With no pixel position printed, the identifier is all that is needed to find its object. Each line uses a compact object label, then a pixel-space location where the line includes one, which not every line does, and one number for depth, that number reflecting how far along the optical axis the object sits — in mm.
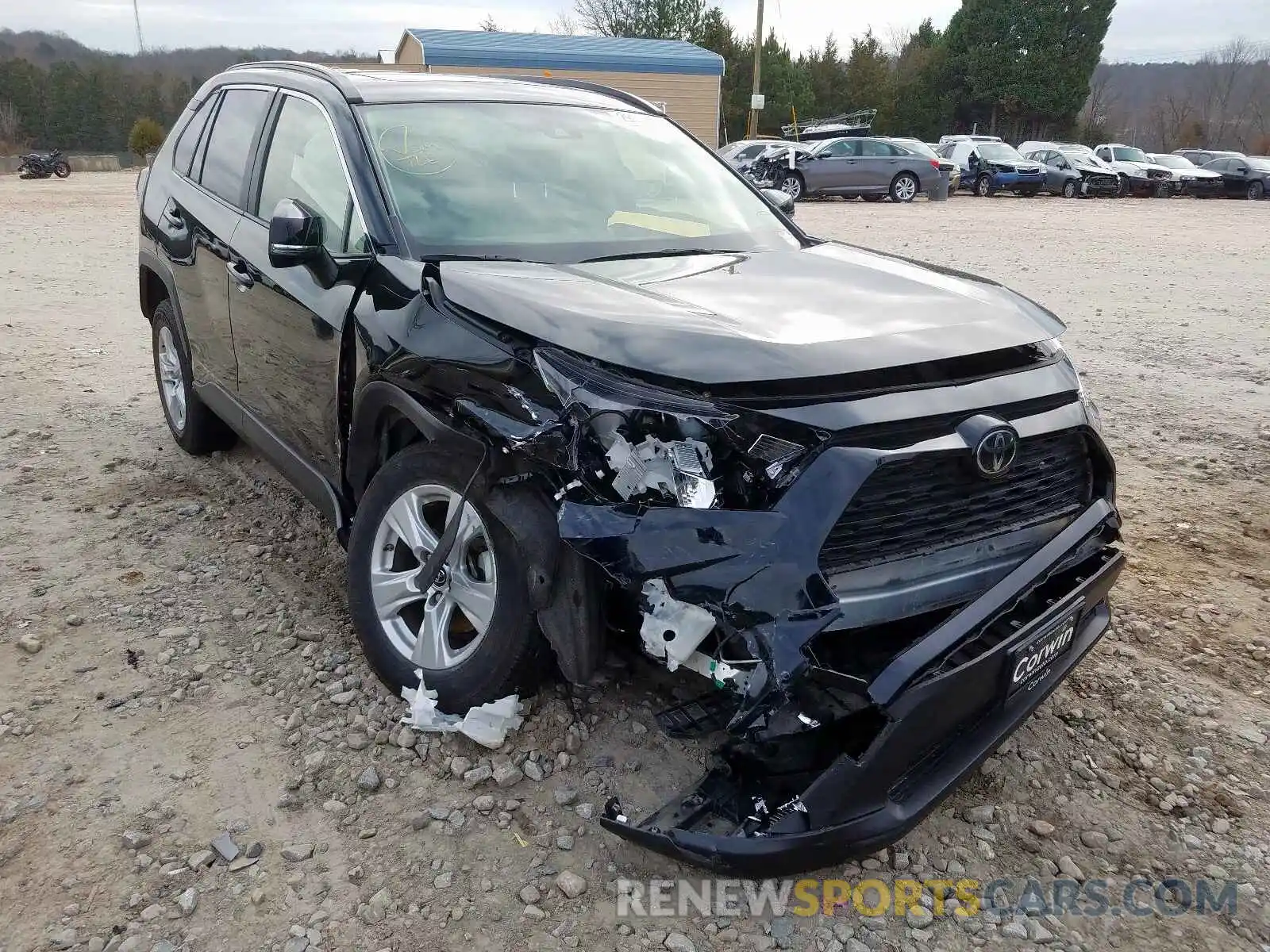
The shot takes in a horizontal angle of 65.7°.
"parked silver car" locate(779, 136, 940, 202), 24281
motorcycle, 33781
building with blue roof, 28953
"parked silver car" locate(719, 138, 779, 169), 26156
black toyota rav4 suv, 2125
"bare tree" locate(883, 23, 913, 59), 59300
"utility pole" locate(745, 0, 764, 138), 36562
